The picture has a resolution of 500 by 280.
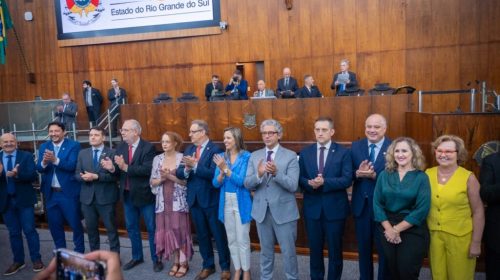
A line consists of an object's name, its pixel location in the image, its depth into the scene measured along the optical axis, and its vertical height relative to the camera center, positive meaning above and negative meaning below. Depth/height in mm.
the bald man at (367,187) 3258 -653
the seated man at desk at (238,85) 8477 +446
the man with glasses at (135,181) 4047 -675
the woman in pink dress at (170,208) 4016 -932
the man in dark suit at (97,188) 4125 -740
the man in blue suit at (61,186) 4273 -728
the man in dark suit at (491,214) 2768 -777
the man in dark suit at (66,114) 8398 -12
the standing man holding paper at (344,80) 7602 +422
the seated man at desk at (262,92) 7071 +236
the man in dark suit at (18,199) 4297 -857
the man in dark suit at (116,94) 10030 +415
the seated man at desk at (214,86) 9297 +481
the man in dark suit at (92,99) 10539 +324
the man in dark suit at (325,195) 3309 -717
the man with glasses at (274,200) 3359 -749
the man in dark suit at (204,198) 3812 -811
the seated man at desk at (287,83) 8602 +456
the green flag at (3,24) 10320 +2275
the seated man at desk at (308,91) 7500 +242
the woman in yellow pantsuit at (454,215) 2777 -760
